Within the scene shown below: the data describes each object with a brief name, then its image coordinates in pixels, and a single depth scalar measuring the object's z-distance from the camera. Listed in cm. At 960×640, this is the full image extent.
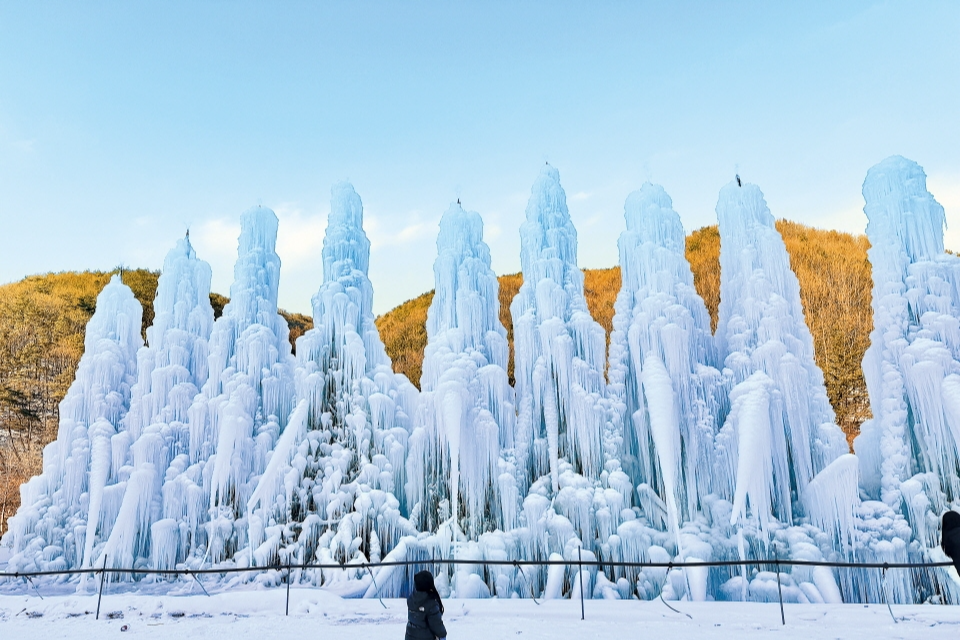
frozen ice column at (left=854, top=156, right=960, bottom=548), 1065
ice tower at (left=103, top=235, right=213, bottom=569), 1295
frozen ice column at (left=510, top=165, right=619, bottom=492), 1212
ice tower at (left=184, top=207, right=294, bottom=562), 1294
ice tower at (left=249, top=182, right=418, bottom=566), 1234
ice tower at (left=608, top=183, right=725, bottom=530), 1157
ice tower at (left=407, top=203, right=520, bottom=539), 1209
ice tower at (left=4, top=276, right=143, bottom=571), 1334
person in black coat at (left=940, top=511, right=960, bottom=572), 477
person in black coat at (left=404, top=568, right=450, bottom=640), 486
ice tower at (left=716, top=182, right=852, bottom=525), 1111
